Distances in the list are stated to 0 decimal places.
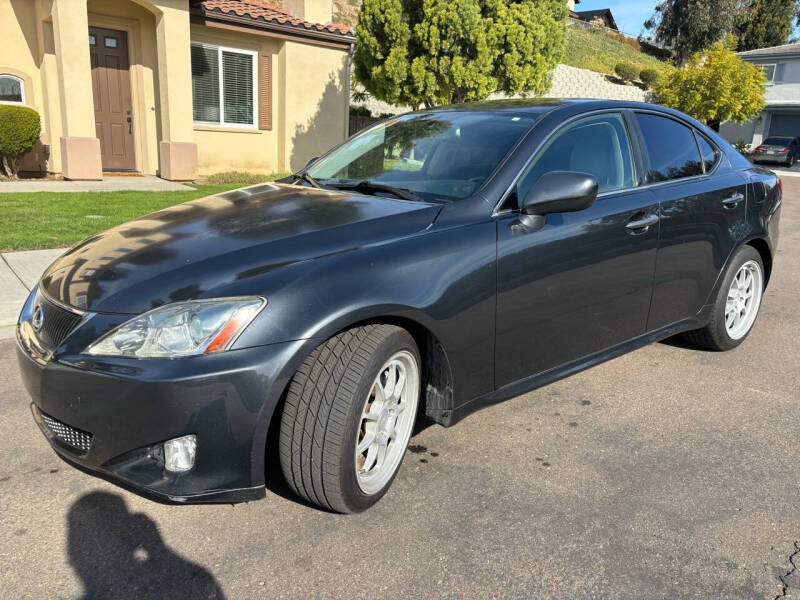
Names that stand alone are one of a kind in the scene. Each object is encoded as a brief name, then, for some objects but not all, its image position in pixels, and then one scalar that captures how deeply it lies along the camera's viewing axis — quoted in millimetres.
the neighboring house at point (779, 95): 38344
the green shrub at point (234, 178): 13141
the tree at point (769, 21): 56688
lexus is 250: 2279
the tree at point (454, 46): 14969
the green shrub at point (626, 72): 48431
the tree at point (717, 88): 31641
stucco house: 11688
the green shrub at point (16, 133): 11094
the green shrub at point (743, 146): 36734
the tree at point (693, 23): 53406
